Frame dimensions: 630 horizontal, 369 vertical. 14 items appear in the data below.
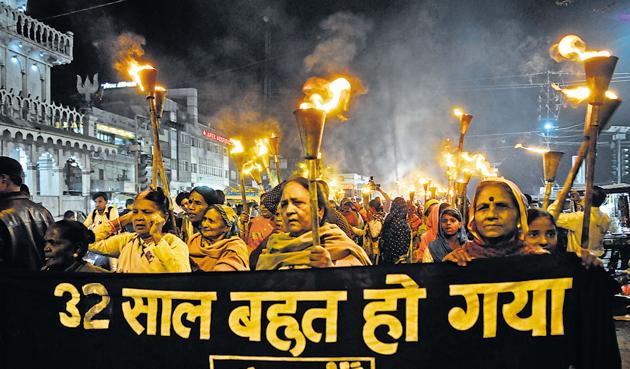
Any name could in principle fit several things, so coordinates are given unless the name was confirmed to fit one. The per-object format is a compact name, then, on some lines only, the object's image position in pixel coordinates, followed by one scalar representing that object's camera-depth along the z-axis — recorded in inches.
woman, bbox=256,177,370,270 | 135.6
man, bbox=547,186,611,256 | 267.0
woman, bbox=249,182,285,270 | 173.0
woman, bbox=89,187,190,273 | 143.7
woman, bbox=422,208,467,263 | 202.1
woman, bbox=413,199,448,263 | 218.1
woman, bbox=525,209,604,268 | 136.5
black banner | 102.0
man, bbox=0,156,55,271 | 156.9
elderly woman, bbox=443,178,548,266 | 116.6
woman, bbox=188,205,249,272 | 158.1
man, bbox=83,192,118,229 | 346.3
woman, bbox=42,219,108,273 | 132.1
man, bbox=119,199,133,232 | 378.3
